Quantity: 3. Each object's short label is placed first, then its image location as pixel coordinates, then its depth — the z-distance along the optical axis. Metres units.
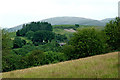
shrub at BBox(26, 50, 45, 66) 80.56
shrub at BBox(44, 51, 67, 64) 83.36
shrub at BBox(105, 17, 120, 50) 66.31
